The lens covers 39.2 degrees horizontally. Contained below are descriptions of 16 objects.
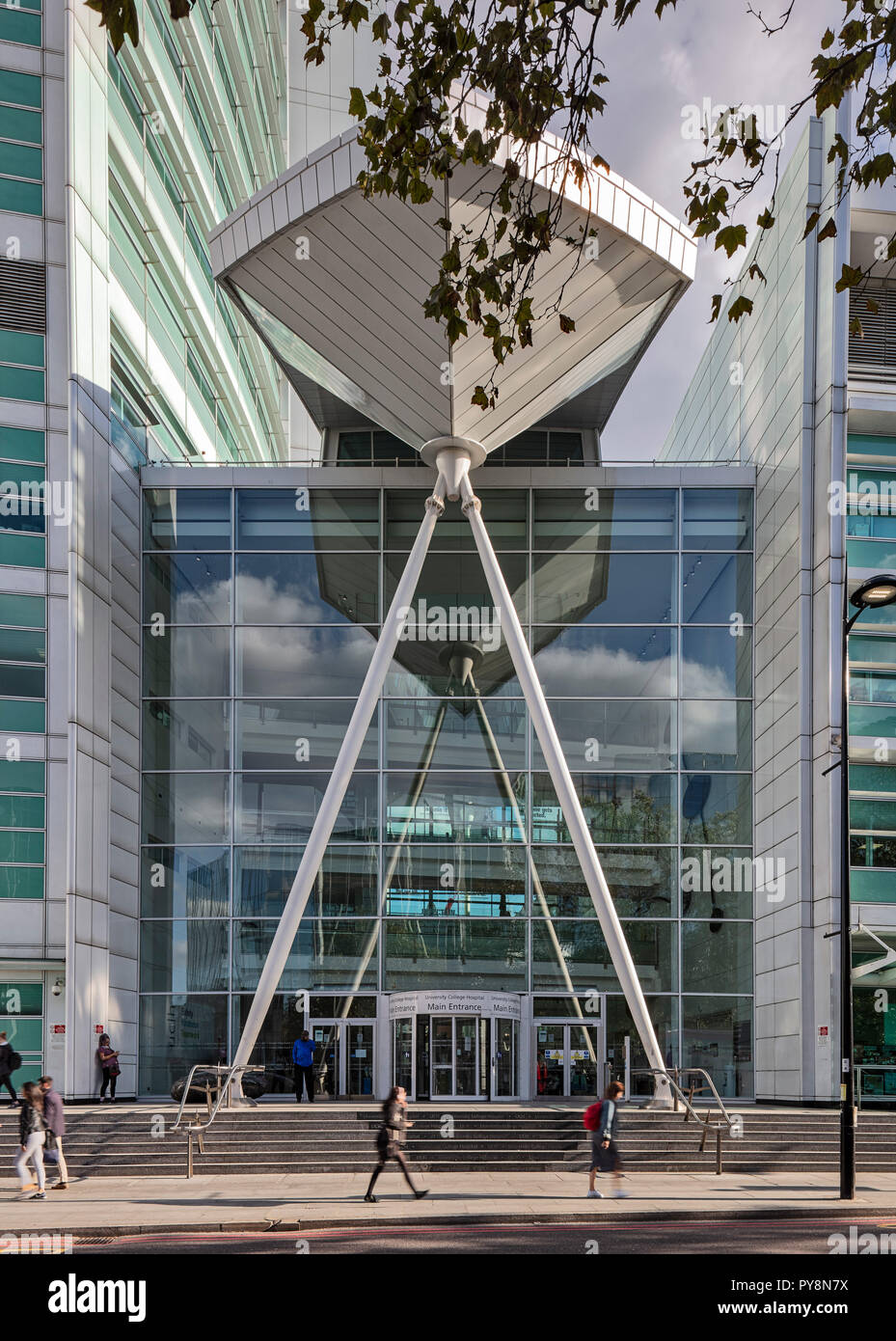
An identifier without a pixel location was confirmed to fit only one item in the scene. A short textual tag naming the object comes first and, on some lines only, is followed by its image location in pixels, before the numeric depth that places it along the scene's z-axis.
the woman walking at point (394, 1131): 14.01
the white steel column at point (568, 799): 22.59
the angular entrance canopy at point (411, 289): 21.45
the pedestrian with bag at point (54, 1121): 15.40
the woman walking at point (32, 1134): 14.93
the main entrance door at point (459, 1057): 25.03
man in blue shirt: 23.08
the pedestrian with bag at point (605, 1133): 14.64
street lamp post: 14.82
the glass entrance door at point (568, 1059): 25.42
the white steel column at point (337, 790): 22.50
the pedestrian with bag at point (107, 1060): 23.14
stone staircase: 18.08
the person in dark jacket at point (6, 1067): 21.70
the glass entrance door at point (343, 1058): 25.41
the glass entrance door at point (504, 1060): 25.19
